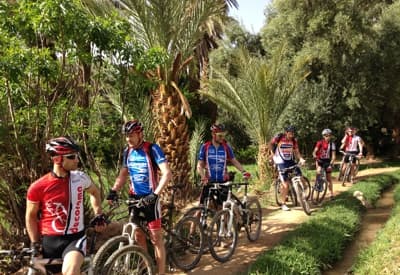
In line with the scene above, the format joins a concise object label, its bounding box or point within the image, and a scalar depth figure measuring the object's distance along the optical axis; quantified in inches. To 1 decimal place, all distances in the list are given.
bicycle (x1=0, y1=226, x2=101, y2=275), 130.8
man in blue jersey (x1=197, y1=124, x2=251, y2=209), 257.1
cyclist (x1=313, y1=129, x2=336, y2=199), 414.6
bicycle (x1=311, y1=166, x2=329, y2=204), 406.3
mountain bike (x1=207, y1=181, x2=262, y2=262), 238.5
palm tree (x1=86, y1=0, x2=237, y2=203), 324.5
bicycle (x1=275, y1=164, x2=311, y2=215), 340.5
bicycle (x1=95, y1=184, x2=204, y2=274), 165.2
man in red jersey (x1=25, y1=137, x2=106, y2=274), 136.6
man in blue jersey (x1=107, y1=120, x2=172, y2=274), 186.9
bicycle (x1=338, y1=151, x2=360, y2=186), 515.7
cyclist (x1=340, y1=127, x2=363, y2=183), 517.0
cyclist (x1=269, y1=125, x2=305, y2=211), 355.6
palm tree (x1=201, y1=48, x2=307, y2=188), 492.7
